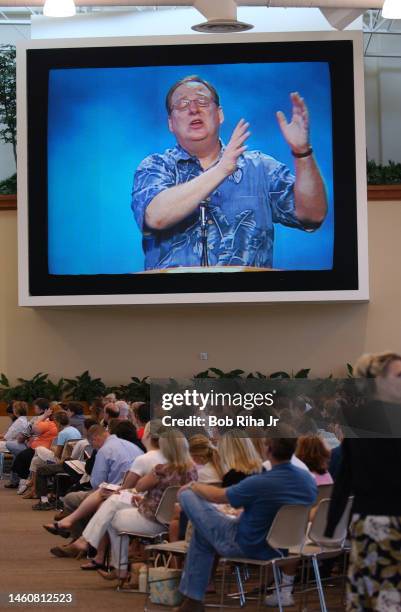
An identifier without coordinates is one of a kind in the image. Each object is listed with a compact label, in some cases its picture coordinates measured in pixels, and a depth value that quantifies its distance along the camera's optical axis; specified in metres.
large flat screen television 27.34
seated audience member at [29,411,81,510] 20.56
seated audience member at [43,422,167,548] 12.84
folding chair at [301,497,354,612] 10.59
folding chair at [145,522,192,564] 11.47
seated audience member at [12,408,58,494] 22.97
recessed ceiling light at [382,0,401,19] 22.64
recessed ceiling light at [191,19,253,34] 26.63
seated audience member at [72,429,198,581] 12.12
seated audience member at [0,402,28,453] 24.58
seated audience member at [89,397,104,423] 21.83
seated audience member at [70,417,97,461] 19.60
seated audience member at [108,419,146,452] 15.00
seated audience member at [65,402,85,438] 23.35
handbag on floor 11.43
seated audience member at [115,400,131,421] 19.30
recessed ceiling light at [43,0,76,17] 22.63
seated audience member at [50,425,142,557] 14.57
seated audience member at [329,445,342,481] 10.31
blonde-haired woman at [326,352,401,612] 7.43
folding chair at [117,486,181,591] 12.50
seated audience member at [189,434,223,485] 11.46
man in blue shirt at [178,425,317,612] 10.31
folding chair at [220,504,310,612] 10.29
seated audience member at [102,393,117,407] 24.02
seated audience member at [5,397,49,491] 24.12
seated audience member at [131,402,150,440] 16.39
